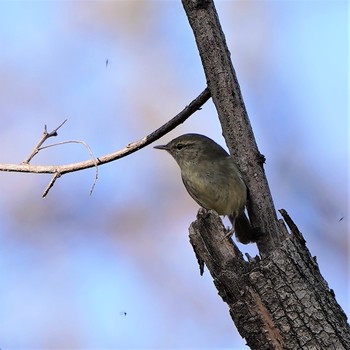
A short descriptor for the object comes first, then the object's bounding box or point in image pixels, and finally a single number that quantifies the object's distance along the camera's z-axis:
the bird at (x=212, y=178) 8.59
